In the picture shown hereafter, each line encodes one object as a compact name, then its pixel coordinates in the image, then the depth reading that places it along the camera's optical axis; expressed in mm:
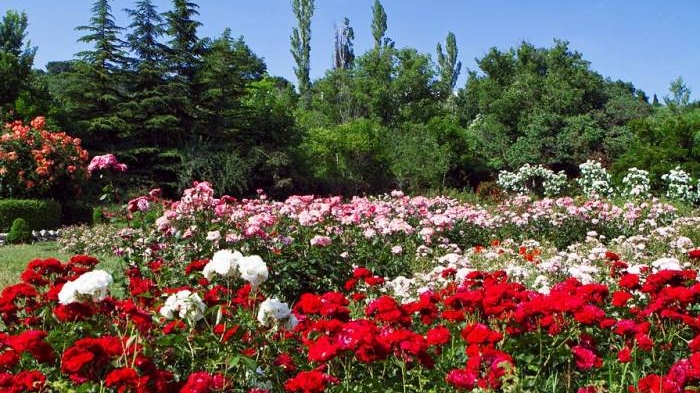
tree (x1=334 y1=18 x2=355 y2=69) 40062
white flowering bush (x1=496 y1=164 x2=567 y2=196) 17125
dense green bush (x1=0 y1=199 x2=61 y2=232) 12398
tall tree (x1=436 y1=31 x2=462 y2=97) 39156
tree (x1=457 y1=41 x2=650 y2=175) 23094
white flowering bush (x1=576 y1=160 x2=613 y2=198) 15883
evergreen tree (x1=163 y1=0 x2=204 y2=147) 19828
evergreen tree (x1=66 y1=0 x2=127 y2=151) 19144
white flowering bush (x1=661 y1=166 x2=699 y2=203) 13953
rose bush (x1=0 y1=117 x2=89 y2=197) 13023
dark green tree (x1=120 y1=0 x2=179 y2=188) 19000
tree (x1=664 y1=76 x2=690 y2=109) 32781
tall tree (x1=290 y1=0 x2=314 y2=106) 36312
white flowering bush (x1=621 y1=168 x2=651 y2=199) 13881
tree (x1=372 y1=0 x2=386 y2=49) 36438
